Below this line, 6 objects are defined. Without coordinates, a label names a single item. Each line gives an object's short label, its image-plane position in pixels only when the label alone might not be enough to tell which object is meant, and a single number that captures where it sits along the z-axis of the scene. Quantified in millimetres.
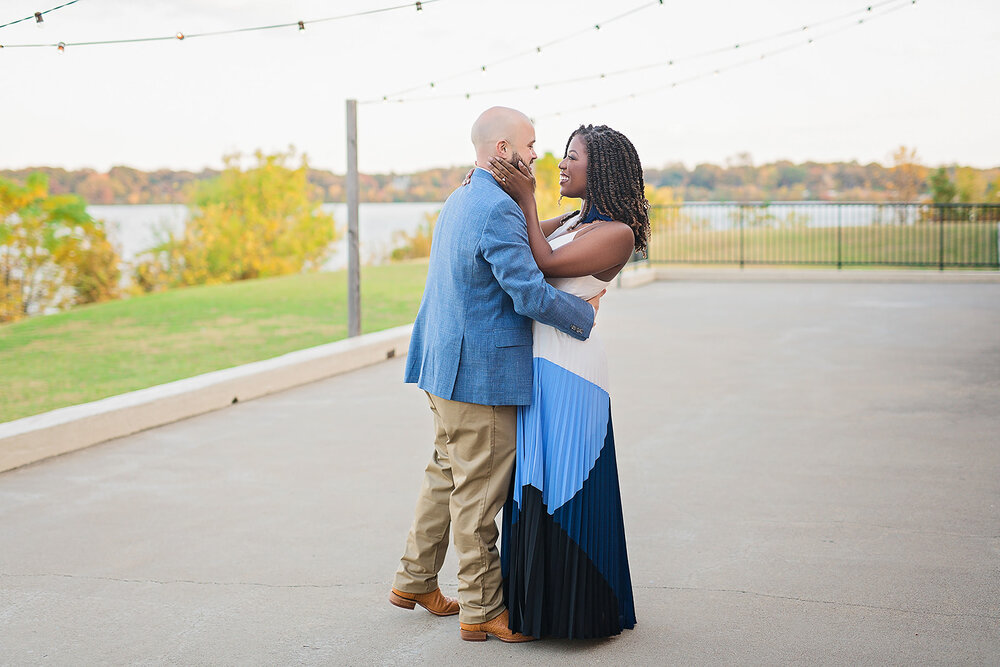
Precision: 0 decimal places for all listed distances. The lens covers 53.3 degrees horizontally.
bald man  2939
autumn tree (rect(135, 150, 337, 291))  25203
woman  3037
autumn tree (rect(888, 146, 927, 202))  32188
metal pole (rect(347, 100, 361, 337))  9453
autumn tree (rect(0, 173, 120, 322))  21359
